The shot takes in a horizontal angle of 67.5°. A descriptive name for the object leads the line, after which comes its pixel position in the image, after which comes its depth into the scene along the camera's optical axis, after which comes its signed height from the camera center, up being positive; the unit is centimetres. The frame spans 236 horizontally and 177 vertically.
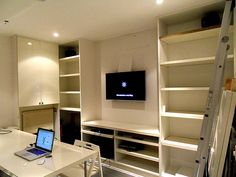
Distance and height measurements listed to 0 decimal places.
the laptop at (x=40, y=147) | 192 -66
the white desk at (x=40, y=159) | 158 -71
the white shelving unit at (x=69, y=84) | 423 +17
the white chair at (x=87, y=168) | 205 -97
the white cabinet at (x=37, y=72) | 334 +39
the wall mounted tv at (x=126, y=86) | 319 +8
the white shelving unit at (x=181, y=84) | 253 +7
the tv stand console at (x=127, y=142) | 285 -97
